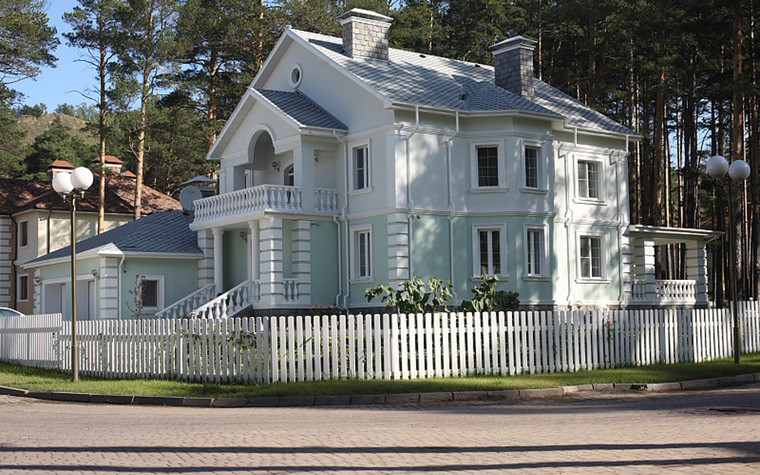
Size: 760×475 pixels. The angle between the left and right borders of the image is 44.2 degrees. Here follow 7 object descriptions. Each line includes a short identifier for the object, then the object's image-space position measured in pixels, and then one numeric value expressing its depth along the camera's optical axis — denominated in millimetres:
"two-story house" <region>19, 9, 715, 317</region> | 29984
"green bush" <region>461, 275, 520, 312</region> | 22547
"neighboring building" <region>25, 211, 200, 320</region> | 33375
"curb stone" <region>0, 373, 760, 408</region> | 17281
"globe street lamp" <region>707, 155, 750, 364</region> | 21875
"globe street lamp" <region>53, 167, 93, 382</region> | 20844
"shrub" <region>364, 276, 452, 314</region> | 22094
